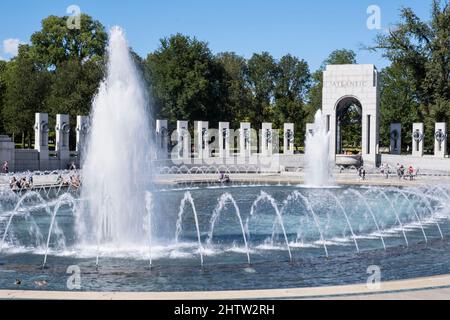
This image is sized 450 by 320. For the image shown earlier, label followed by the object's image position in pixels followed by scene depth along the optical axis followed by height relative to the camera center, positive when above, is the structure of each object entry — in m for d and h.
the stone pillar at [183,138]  51.94 +0.95
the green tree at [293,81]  82.88 +9.51
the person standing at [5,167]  41.44 -1.31
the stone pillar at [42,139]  45.62 +0.68
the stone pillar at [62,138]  47.00 +0.78
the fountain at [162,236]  13.05 -2.54
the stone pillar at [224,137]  54.81 +1.17
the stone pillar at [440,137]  51.53 +1.29
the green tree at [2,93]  65.11 +5.78
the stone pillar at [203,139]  52.66 +0.95
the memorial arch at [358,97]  53.28 +4.76
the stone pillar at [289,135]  56.06 +1.45
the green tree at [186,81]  63.09 +7.15
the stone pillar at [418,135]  53.38 +1.45
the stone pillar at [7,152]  43.09 -0.30
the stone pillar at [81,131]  48.16 +1.37
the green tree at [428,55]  57.44 +9.22
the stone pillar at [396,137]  56.11 +1.37
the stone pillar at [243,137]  54.97 +1.19
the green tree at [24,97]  60.53 +5.08
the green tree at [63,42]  69.94 +12.11
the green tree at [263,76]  82.38 +9.94
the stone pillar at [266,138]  55.94 +1.10
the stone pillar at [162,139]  51.72 +0.90
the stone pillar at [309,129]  54.35 +2.00
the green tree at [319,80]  80.56 +9.95
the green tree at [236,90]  69.44 +7.28
